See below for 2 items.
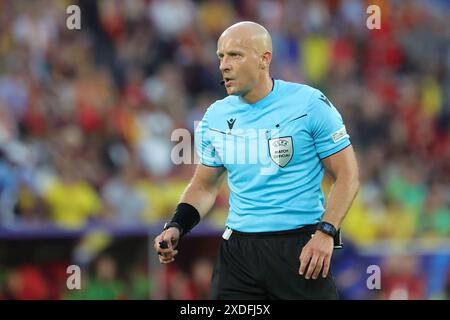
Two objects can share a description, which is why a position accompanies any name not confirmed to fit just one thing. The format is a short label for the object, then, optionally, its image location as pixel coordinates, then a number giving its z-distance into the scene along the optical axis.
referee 10.31
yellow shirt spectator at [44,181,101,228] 19.83
